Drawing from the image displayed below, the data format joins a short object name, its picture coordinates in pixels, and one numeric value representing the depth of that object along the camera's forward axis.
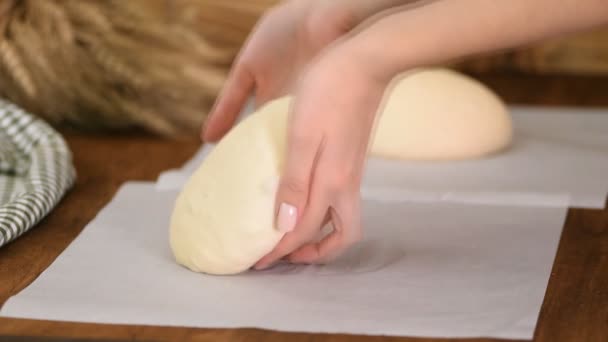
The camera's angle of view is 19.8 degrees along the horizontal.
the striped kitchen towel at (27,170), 1.46
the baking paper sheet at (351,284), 1.28
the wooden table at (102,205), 1.26
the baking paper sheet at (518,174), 1.58
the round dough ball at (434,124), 1.69
